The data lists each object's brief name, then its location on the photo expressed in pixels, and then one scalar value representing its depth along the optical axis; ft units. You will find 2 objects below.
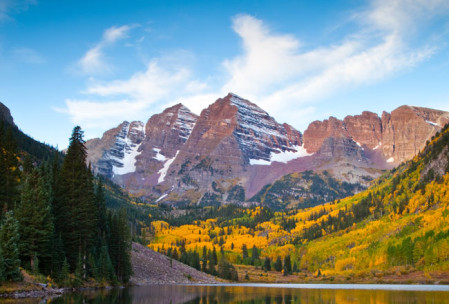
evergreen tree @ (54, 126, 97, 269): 282.36
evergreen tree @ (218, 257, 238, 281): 627.87
